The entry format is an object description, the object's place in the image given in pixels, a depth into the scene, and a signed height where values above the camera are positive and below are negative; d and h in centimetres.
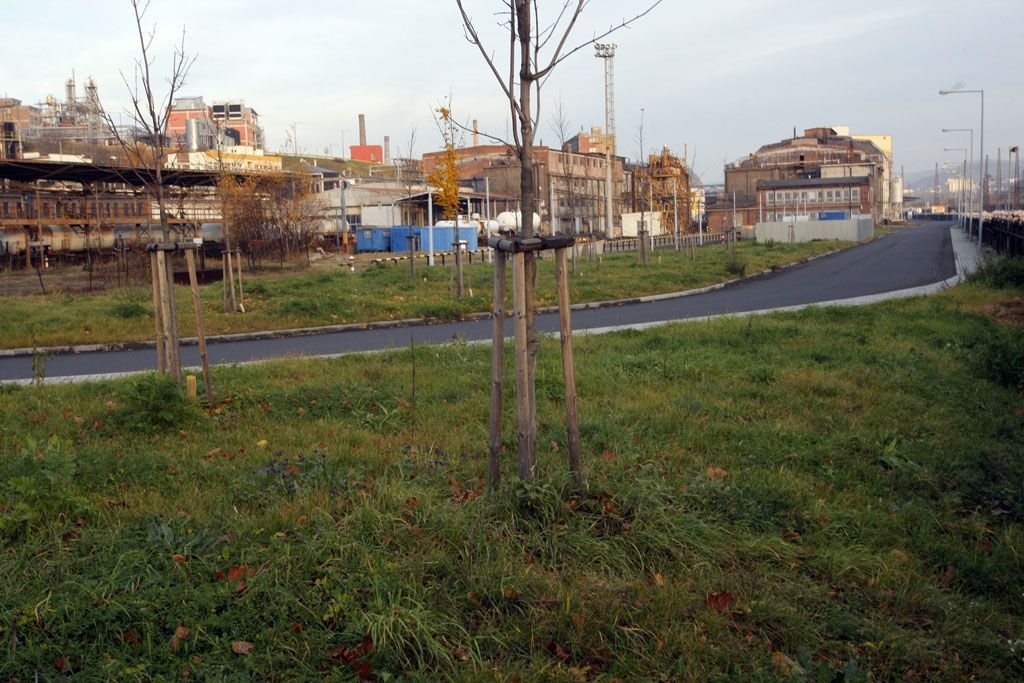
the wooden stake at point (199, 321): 909 -67
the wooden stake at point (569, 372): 565 -82
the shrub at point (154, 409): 816 -139
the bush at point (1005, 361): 1017 -158
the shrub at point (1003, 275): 2094 -123
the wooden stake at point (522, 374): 557 -81
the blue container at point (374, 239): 5784 +59
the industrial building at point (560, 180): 7656 +623
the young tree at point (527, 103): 575 +93
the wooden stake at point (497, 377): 562 -83
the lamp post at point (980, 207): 4539 +105
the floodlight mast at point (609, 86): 6900 +1375
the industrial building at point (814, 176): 10525 +740
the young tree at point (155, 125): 1033 +157
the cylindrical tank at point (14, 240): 4542 +118
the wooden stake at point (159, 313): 937 -59
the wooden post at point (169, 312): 920 -58
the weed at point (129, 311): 1936 -115
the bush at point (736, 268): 3195 -120
